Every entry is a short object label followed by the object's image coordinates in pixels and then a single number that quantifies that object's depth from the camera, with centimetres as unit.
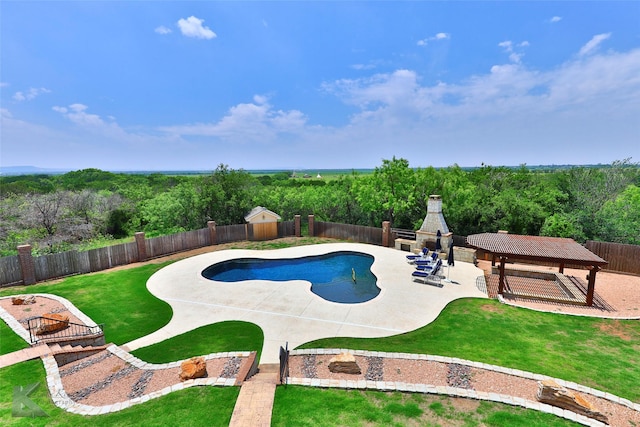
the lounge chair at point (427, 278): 1445
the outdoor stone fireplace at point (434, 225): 1902
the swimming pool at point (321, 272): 1436
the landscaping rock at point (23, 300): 1154
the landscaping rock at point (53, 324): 926
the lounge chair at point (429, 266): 1545
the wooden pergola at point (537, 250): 1190
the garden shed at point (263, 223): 2384
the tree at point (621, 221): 1674
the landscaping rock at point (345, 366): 727
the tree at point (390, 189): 2512
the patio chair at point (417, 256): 1761
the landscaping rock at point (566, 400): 569
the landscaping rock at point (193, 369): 705
